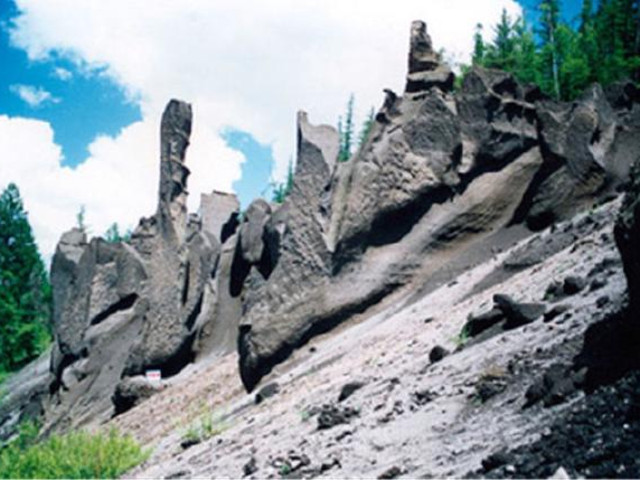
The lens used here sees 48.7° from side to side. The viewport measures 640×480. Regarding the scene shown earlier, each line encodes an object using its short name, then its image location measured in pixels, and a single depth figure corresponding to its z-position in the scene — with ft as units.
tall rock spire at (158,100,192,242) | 77.00
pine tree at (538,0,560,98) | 145.69
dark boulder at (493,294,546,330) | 22.13
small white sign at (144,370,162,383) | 62.01
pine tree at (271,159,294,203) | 227.55
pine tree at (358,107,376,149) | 216.90
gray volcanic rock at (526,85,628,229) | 43.06
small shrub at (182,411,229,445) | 31.45
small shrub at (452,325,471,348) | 24.44
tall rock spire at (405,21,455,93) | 53.31
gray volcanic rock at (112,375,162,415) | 60.18
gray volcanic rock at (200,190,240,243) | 86.00
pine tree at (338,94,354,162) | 229.35
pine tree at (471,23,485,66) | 175.94
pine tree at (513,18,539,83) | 138.82
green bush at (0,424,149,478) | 34.30
